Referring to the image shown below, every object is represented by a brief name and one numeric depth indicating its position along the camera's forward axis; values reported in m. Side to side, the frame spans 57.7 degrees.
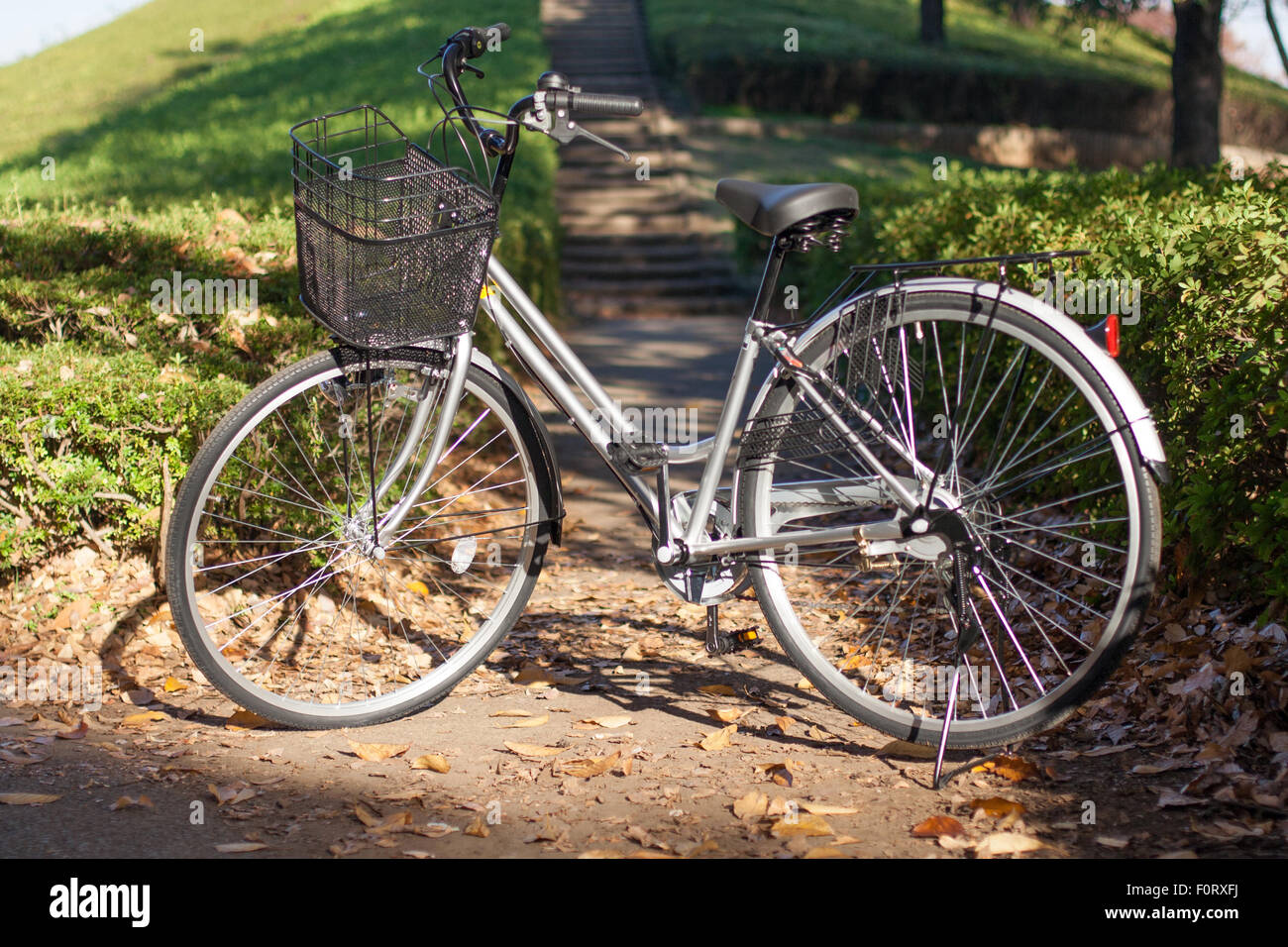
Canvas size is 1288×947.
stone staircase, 12.42
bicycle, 2.99
